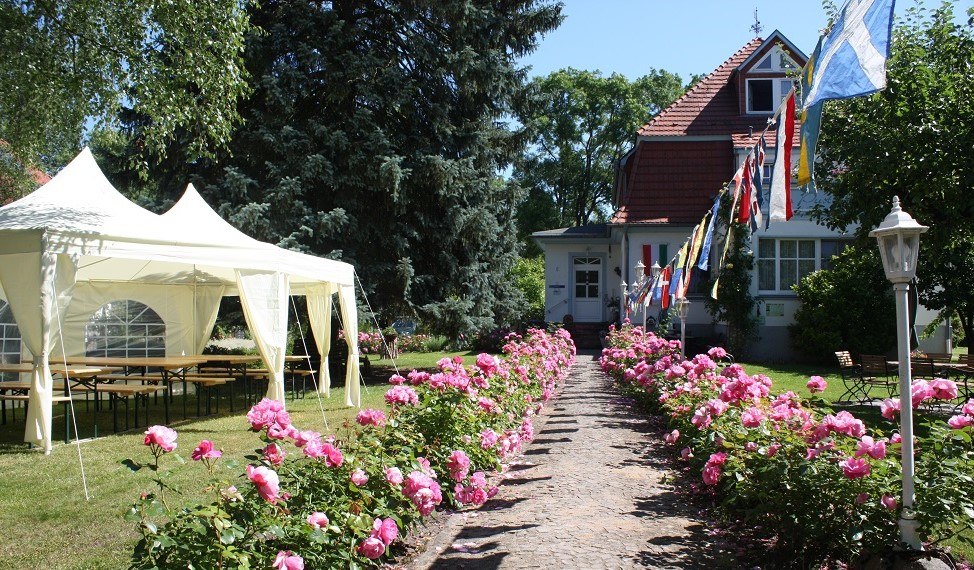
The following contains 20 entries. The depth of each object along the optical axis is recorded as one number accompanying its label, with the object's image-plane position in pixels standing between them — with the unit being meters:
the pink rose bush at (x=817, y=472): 3.88
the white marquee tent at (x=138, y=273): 8.42
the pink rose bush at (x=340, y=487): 3.21
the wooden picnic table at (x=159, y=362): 11.35
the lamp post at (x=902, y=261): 4.11
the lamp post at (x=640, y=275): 17.81
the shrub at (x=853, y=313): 19.25
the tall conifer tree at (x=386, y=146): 15.80
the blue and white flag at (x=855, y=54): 4.83
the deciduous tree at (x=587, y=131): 43.34
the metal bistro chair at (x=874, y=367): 11.82
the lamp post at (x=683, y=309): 11.13
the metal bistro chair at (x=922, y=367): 11.25
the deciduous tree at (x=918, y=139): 9.91
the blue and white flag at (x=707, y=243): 10.27
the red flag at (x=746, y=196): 8.65
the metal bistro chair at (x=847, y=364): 12.84
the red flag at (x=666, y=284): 13.90
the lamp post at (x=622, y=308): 20.91
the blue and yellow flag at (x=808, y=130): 5.50
